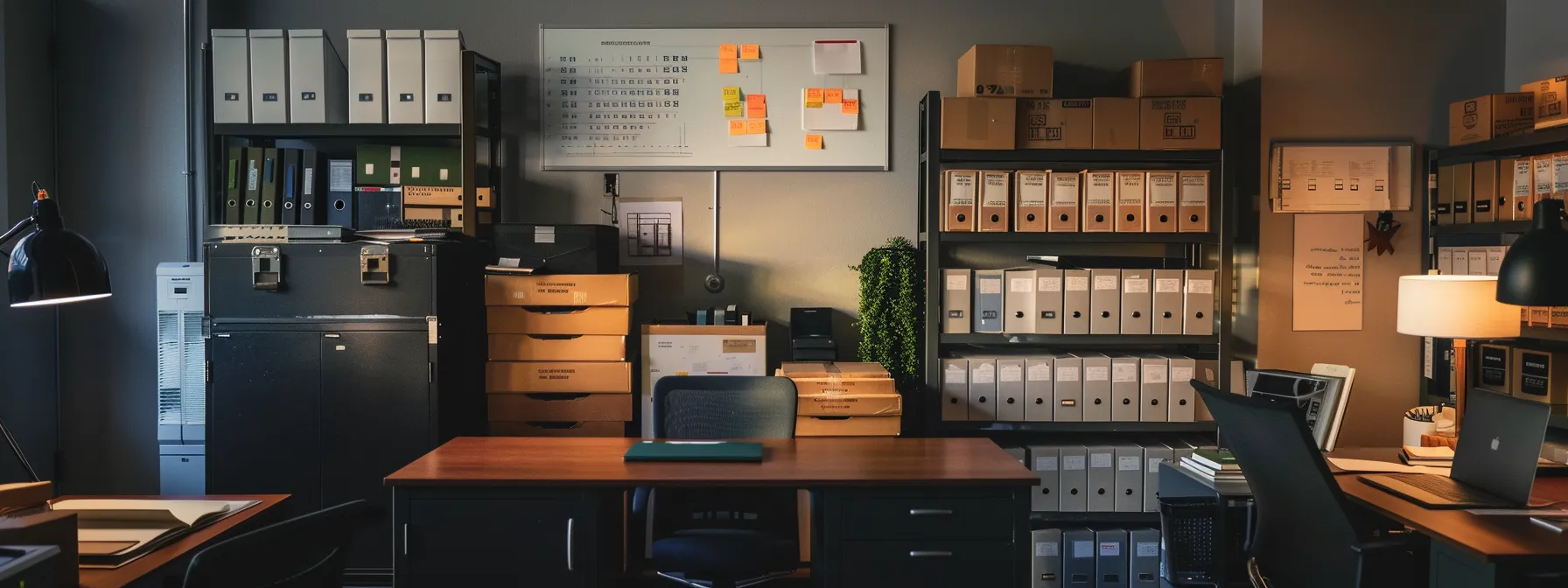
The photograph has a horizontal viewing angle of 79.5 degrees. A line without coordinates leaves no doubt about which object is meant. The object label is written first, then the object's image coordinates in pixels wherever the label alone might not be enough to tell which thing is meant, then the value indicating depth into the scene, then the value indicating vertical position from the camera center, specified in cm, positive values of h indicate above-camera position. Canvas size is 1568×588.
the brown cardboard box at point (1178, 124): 376 +61
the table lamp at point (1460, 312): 286 -11
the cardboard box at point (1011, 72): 377 +82
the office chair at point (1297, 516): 213 -57
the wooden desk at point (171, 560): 172 -55
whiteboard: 414 +80
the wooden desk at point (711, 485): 233 -62
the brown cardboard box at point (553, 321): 374 -18
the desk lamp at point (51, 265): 193 +2
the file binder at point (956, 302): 379 -10
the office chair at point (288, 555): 148 -47
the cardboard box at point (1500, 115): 335 +58
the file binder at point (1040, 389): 380 -46
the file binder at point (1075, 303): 376 -10
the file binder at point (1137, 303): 376 -10
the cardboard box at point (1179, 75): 375 +80
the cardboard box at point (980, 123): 375 +61
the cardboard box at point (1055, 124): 379 +61
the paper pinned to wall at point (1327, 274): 384 +1
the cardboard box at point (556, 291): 372 -6
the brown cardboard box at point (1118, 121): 377 +62
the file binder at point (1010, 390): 380 -46
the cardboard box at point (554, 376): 373 -40
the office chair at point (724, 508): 266 -71
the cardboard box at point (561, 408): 375 -53
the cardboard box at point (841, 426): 366 -58
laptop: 221 -46
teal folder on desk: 253 -48
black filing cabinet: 349 -36
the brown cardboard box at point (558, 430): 377 -62
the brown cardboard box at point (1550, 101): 316 +61
